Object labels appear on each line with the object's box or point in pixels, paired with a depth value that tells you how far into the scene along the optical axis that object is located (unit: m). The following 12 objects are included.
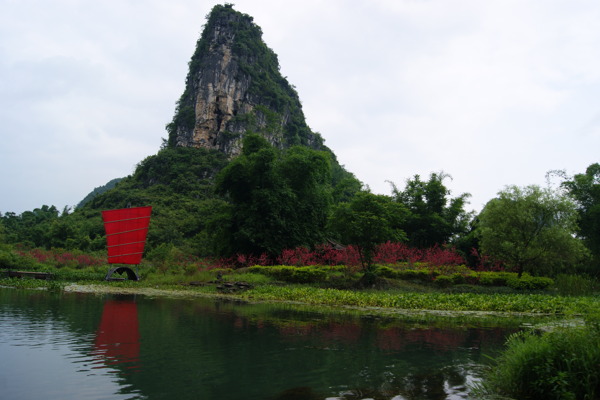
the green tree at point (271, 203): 25.48
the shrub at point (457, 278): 18.52
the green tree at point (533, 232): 19.42
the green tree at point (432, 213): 32.94
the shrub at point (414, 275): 19.06
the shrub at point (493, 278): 18.53
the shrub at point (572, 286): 16.97
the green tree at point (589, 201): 28.39
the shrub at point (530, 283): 17.92
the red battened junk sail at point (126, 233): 22.45
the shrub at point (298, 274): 19.52
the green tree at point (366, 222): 17.41
